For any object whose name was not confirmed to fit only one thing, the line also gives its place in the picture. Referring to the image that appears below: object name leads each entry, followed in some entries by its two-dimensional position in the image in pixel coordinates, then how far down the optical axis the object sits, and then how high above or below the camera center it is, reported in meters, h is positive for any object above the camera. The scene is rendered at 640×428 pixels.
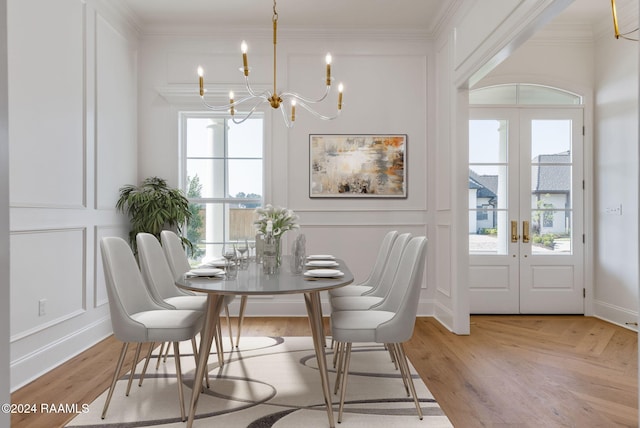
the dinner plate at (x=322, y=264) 3.22 -0.36
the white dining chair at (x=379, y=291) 3.10 -0.60
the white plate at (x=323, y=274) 2.64 -0.35
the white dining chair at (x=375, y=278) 3.53 -0.55
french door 4.99 +0.03
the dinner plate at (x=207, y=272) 2.58 -0.34
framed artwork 5.05 +0.55
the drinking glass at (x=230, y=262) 2.62 -0.30
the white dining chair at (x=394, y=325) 2.41 -0.60
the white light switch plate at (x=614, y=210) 4.61 +0.05
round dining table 2.23 -0.38
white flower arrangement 3.07 -0.04
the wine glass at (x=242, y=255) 3.15 -0.30
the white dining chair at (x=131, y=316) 2.43 -0.59
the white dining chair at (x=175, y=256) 3.56 -0.35
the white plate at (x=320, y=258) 3.80 -0.37
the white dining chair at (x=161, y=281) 3.01 -0.49
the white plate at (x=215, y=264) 3.03 -0.34
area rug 2.38 -1.09
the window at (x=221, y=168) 5.17 +0.52
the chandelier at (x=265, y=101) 4.95 +1.23
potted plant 4.51 +0.06
